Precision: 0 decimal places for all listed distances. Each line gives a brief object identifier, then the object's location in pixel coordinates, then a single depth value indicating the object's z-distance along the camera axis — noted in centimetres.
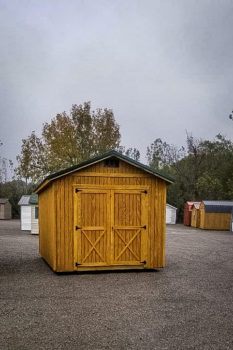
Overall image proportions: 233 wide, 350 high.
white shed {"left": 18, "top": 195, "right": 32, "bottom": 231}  2744
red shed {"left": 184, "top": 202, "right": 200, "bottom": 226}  3786
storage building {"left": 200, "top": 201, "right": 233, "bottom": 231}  3300
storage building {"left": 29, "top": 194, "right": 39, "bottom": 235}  2262
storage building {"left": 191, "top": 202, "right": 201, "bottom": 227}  3528
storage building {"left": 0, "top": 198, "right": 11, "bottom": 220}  4453
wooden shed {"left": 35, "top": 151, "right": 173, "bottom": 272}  1079
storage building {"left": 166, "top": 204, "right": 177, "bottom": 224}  3888
